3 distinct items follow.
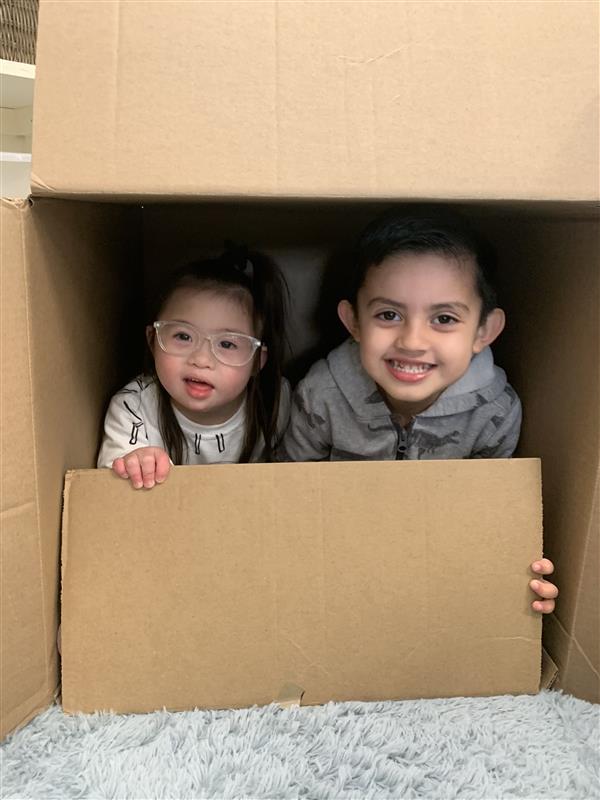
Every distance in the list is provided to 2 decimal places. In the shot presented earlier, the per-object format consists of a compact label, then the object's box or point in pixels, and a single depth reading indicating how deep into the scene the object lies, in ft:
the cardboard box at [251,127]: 1.79
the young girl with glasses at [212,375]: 2.81
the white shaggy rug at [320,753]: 1.81
